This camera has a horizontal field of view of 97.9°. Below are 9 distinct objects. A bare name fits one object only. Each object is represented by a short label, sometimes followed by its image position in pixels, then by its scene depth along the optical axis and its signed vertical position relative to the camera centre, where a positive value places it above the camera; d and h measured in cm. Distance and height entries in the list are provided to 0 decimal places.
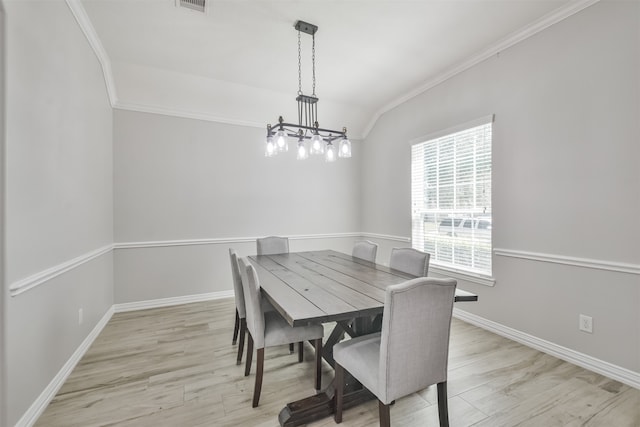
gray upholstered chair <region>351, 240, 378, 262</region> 286 -46
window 299 +12
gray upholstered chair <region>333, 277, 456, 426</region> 130 -69
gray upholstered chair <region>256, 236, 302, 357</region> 331 -45
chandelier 237 +60
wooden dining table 147 -54
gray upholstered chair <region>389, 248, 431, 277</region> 225 -46
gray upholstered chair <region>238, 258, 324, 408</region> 181 -83
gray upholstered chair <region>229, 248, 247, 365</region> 227 -79
